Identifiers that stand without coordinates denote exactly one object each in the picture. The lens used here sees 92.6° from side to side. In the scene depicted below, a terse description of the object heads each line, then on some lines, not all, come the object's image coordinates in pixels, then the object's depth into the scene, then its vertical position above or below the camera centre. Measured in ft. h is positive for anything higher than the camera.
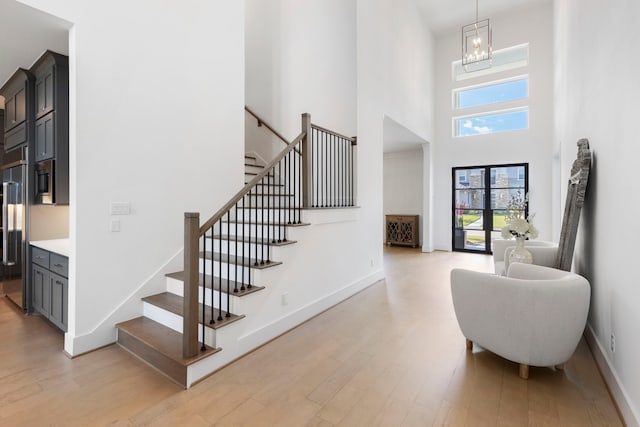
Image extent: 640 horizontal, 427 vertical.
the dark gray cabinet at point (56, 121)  9.68 +2.91
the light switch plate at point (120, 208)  9.53 +0.08
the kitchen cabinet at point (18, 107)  11.09 +4.04
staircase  7.64 -2.92
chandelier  25.73 +14.64
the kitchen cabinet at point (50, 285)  9.59 -2.54
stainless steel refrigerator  11.75 -0.63
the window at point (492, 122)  24.77 +7.45
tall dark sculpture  9.30 +0.14
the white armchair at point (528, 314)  6.97 -2.49
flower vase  10.58 -1.53
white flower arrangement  10.46 -0.58
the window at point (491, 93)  24.72 +9.96
